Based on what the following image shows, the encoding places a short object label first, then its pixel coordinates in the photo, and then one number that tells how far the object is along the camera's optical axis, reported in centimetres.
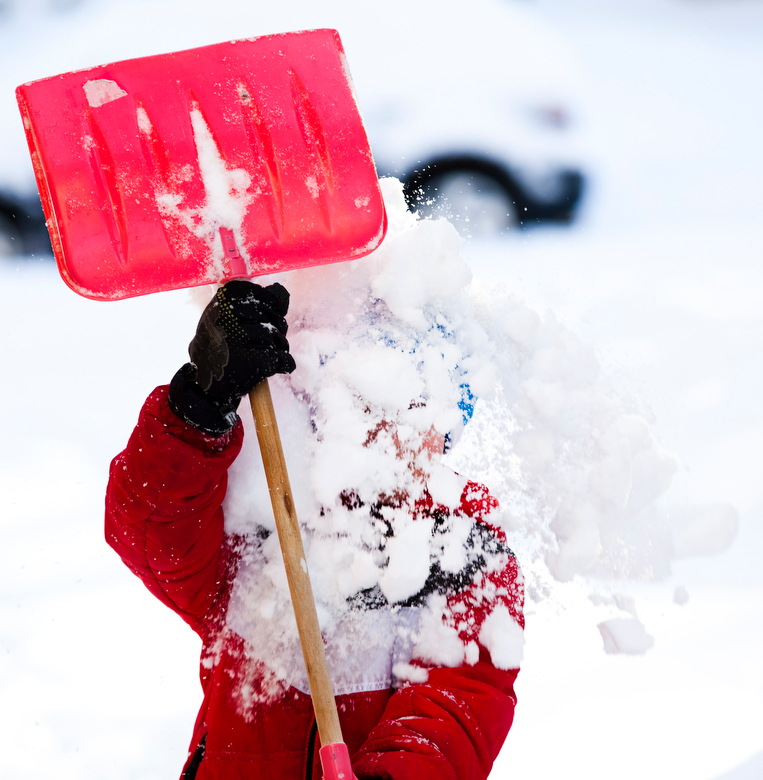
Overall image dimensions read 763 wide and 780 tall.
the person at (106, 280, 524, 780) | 368
